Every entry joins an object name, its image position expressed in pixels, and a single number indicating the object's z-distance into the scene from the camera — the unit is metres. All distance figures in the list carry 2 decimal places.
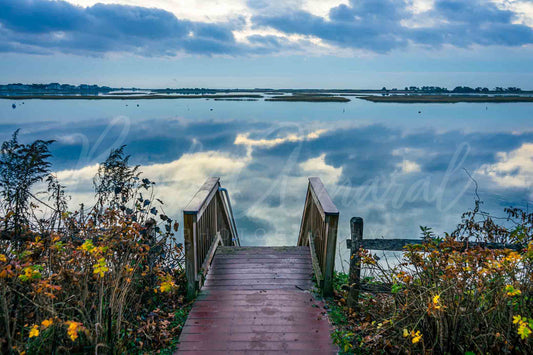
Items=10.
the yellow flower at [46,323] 2.30
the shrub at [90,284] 2.70
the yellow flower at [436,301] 2.60
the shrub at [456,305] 2.80
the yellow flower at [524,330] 2.37
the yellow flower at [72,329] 2.28
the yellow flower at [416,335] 2.54
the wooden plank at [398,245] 3.54
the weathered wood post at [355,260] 3.70
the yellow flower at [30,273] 2.47
